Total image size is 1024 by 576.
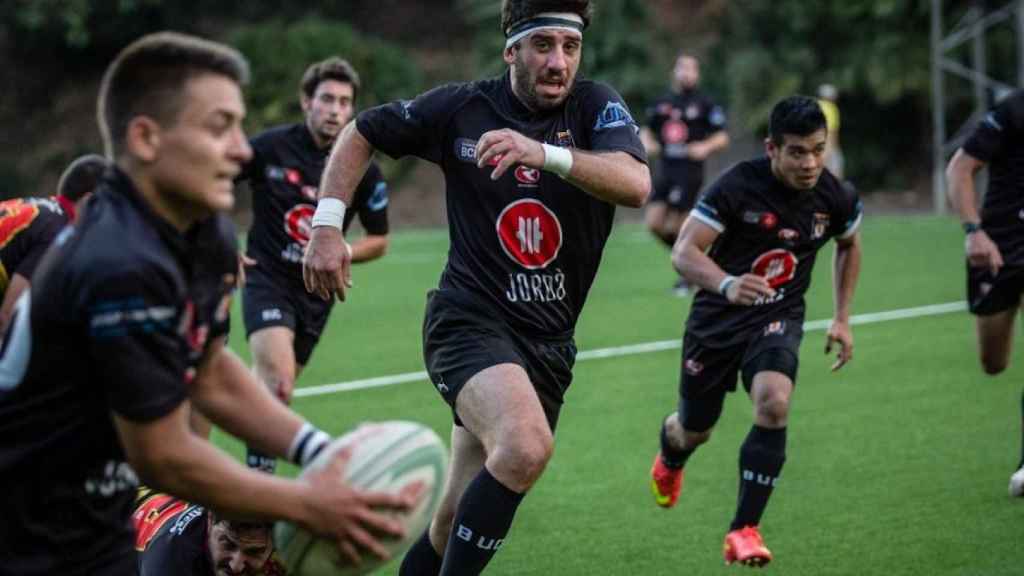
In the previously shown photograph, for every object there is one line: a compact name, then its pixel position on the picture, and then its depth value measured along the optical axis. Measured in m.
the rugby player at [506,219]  10.26
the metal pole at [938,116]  48.86
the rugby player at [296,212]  15.72
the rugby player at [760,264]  13.30
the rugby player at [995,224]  15.15
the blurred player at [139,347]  6.13
